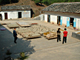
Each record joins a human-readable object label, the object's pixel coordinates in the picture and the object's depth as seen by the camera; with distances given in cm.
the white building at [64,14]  1941
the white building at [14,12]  3244
